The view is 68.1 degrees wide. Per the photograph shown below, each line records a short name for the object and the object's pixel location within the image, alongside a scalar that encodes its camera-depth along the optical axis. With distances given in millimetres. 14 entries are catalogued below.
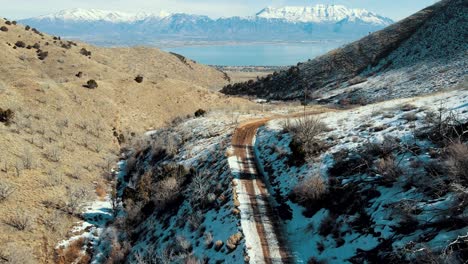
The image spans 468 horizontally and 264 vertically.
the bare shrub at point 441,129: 15086
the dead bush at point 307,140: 20328
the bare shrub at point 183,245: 16516
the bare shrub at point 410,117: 19541
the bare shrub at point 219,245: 15514
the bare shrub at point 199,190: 20047
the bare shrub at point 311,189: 16266
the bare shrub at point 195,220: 18062
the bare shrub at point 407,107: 21822
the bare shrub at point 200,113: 42666
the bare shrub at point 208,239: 16047
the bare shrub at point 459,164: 11422
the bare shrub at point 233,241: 14906
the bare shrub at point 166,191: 22297
